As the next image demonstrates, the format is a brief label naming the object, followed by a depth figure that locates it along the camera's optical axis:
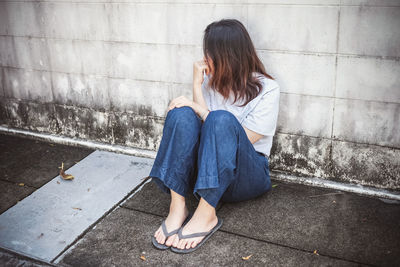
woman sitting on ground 2.54
